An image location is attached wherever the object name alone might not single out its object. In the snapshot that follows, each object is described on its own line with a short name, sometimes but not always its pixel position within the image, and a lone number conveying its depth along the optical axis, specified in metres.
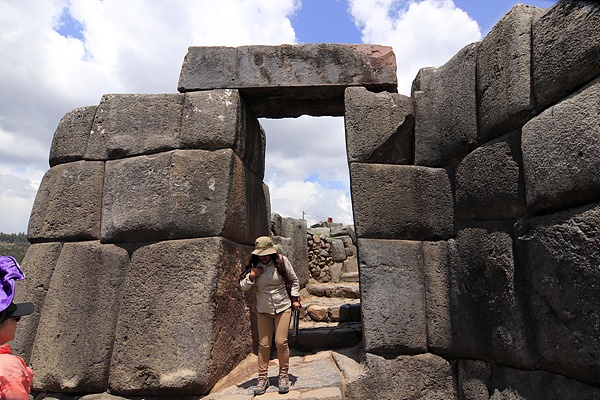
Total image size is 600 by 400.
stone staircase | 4.89
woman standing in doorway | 3.50
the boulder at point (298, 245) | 8.59
